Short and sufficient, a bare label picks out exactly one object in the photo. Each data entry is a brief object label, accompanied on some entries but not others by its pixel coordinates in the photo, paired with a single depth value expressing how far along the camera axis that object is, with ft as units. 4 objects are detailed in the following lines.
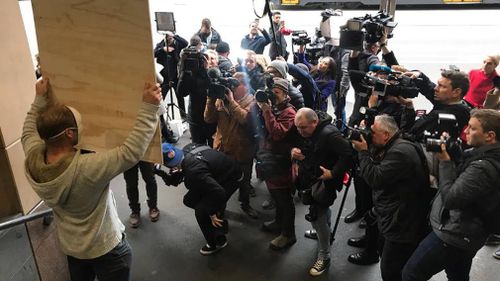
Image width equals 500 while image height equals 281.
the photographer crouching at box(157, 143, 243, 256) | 9.36
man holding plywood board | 4.80
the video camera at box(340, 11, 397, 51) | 11.44
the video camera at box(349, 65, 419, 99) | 9.04
